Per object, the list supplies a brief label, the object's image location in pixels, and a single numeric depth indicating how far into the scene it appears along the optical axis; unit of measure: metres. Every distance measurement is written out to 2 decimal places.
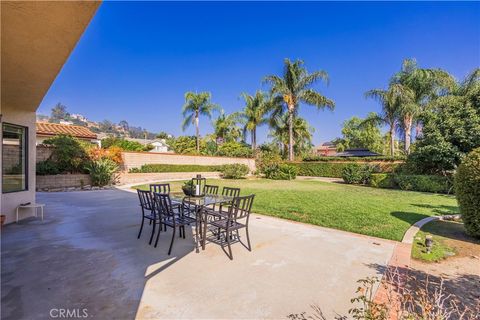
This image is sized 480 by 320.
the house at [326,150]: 55.91
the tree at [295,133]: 25.06
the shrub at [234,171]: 19.67
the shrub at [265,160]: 20.94
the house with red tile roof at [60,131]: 16.81
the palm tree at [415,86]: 18.75
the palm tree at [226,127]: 29.59
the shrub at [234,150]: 25.67
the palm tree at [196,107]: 25.61
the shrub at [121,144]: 21.02
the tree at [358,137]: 36.81
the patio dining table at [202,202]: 4.11
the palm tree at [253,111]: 26.12
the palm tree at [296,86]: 21.95
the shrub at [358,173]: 16.16
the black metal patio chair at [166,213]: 4.12
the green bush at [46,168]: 11.78
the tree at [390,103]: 19.39
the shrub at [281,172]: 19.33
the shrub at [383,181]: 14.36
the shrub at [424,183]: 12.39
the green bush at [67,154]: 12.62
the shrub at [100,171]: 12.88
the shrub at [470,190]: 4.44
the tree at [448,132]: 11.89
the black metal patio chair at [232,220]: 3.88
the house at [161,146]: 41.82
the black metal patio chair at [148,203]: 4.38
